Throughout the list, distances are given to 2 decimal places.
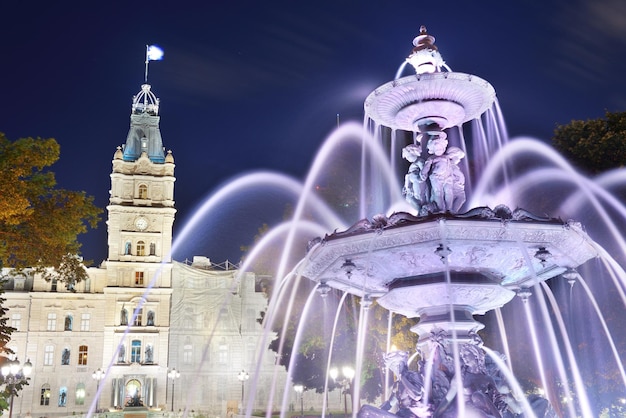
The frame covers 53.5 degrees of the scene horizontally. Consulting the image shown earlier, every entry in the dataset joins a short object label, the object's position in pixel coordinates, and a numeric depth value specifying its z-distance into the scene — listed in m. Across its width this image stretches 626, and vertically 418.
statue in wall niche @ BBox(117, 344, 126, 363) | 50.69
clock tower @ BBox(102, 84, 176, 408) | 51.06
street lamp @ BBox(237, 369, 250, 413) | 42.38
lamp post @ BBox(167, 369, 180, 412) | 46.45
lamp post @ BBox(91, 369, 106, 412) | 45.43
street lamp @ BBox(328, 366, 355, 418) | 21.53
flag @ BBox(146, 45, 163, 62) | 60.58
